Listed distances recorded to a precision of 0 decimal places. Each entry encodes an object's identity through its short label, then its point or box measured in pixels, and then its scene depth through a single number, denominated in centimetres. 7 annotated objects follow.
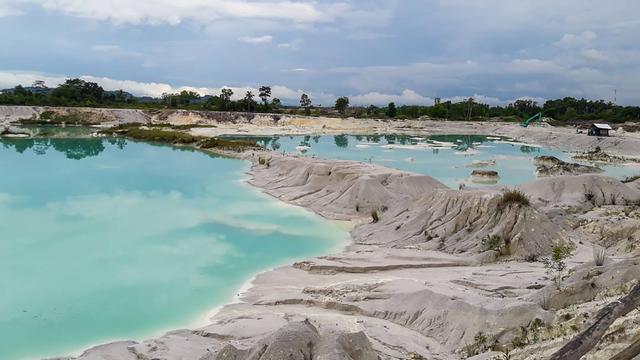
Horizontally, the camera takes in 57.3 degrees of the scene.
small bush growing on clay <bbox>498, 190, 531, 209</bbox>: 1831
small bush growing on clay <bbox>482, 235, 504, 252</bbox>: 1712
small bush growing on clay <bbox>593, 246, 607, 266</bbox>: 1164
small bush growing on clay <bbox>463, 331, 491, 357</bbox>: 988
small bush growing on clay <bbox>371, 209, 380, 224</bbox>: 2278
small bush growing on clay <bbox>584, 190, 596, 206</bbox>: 2350
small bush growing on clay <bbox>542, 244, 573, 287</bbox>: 1242
